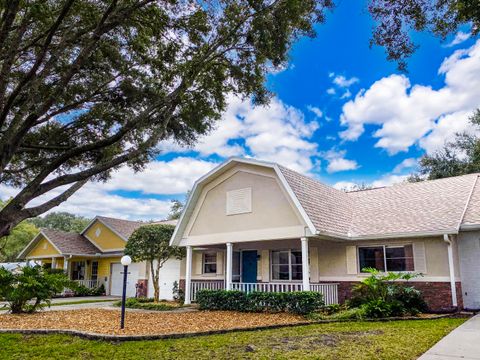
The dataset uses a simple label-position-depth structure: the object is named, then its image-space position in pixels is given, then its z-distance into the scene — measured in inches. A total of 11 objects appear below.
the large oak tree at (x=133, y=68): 256.2
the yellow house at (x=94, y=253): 1049.5
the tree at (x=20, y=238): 1845.5
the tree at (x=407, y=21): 240.2
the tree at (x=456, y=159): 1087.7
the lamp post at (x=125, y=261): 431.8
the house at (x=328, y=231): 535.8
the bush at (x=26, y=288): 568.7
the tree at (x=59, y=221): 3029.0
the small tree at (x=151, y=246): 730.8
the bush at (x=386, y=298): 469.8
